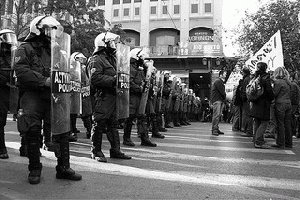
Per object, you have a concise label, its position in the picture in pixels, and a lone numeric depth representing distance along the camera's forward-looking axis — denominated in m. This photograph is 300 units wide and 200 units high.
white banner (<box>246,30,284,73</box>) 10.33
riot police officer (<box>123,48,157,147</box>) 7.23
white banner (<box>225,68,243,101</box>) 21.56
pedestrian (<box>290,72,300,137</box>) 9.34
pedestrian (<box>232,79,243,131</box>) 11.96
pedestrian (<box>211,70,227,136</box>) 11.20
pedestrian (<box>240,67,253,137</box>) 11.35
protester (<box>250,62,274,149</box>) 7.77
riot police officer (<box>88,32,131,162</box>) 5.60
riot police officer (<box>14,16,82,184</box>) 4.19
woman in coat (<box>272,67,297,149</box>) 8.02
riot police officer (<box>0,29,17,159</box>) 5.74
